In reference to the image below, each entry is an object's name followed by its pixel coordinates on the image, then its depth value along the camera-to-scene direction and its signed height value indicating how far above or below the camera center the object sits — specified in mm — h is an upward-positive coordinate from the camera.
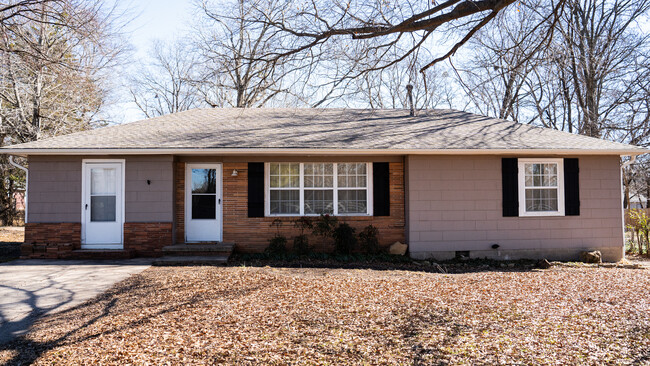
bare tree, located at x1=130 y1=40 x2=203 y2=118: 29469 +6730
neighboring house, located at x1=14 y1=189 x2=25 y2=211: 21028 -252
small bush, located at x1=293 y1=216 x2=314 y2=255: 9633 -983
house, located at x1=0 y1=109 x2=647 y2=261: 9594 +65
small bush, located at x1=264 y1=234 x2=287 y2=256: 9586 -1176
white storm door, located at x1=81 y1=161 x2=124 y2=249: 9680 -229
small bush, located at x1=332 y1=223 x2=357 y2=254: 9617 -987
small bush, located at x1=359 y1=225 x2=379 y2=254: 9844 -1058
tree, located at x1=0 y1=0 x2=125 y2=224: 14875 +3643
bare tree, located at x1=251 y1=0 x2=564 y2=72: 6000 +2528
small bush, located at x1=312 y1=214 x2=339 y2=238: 9673 -706
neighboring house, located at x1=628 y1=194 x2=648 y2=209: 39650 -719
